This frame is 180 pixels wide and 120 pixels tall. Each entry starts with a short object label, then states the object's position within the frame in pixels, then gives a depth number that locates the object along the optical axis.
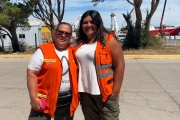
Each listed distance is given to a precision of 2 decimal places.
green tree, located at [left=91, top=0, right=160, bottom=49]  16.70
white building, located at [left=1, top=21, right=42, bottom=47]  42.34
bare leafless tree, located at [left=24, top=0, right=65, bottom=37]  18.22
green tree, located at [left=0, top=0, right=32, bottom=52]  18.28
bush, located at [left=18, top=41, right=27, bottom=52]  21.28
